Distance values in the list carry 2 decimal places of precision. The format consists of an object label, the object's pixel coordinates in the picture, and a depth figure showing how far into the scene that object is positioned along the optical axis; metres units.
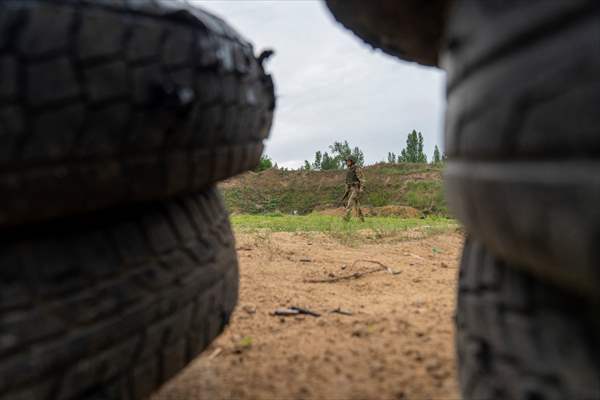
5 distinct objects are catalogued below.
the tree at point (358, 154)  30.31
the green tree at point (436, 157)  27.09
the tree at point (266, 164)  27.00
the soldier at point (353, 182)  13.23
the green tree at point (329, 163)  30.89
